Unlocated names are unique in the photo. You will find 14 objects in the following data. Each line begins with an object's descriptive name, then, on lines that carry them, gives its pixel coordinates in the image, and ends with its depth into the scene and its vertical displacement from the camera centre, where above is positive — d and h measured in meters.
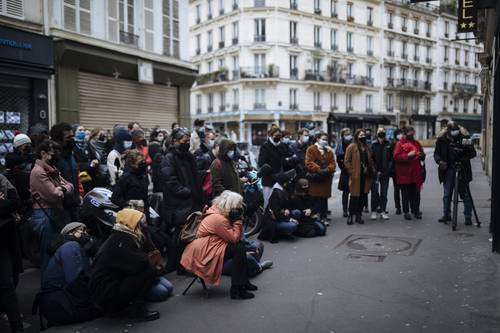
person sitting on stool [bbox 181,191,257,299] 5.62 -1.22
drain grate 7.18 -1.72
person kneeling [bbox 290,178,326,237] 8.62 -1.25
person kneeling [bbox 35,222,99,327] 4.88 -1.44
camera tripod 9.07 -0.89
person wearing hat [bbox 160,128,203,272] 6.76 -0.60
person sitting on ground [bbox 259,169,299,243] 8.25 -1.31
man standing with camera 9.30 -0.35
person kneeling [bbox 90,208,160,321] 4.77 -1.27
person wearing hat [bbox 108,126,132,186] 7.92 -0.13
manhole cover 7.73 -1.69
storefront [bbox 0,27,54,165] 12.88 +1.82
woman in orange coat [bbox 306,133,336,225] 9.85 -0.57
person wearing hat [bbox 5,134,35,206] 6.71 -0.27
